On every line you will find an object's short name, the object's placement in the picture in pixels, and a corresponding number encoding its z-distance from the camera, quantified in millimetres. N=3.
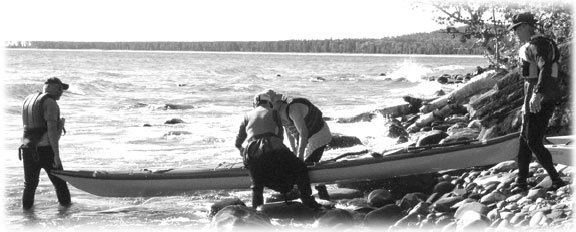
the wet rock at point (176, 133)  19391
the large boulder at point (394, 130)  17766
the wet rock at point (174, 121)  23109
